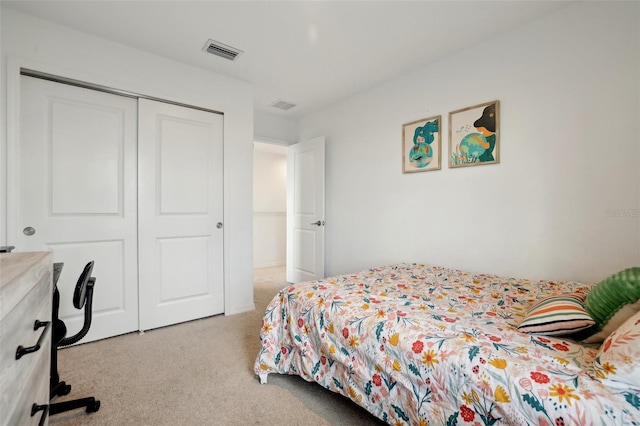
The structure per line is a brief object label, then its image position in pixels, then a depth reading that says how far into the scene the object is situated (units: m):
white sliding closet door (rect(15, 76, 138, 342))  2.08
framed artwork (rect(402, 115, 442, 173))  2.68
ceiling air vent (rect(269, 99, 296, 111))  3.66
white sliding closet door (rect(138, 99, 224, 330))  2.54
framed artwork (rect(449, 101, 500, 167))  2.30
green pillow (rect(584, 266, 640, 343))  1.04
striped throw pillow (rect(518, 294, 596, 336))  1.13
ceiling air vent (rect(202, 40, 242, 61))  2.39
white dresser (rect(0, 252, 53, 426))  0.57
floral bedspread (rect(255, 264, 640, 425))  0.85
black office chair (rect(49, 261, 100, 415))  1.38
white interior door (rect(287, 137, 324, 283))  3.78
